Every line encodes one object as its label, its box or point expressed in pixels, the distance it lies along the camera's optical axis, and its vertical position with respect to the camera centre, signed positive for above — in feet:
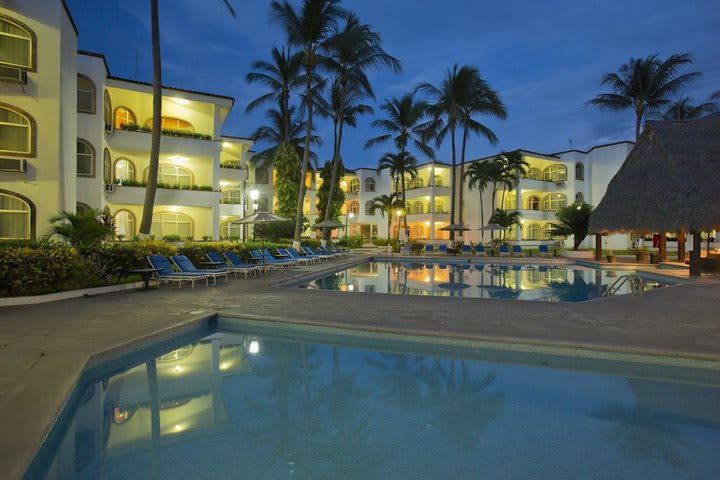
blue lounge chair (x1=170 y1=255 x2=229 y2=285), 42.63 -3.11
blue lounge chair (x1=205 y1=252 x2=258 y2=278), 48.92 -3.53
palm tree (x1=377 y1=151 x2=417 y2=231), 116.78 +20.63
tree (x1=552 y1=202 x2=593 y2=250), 98.94 +4.18
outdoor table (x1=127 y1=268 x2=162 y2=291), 37.97 -3.36
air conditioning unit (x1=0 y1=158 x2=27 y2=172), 46.47 +7.42
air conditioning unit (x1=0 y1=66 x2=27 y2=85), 46.16 +16.88
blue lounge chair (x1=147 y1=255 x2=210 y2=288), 40.08 -3.50
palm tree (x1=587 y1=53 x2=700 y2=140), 92.79 +33.78
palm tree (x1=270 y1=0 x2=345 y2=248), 69.10 +33.87
